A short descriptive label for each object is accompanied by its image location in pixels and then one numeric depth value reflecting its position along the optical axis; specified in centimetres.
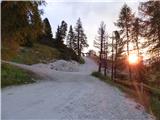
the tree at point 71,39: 3424
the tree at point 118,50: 1693
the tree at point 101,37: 1924
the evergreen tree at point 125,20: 1711
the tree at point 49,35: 2872
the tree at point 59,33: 2837
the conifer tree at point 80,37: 3403
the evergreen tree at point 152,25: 753
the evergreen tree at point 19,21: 592
